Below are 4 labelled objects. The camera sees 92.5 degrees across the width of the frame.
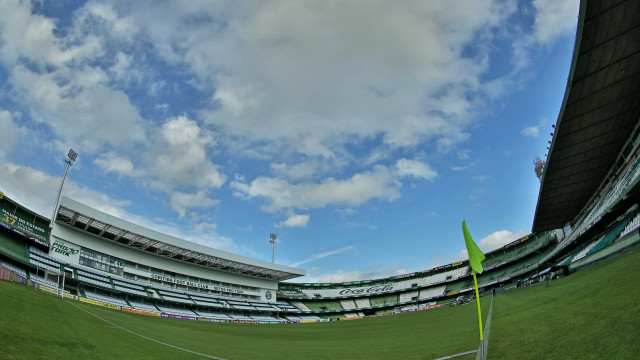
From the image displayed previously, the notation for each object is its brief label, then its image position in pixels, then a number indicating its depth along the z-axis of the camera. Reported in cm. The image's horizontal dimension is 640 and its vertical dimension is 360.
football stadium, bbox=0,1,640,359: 763
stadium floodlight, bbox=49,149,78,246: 3959
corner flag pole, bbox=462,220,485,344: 560
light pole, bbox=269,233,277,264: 8422
